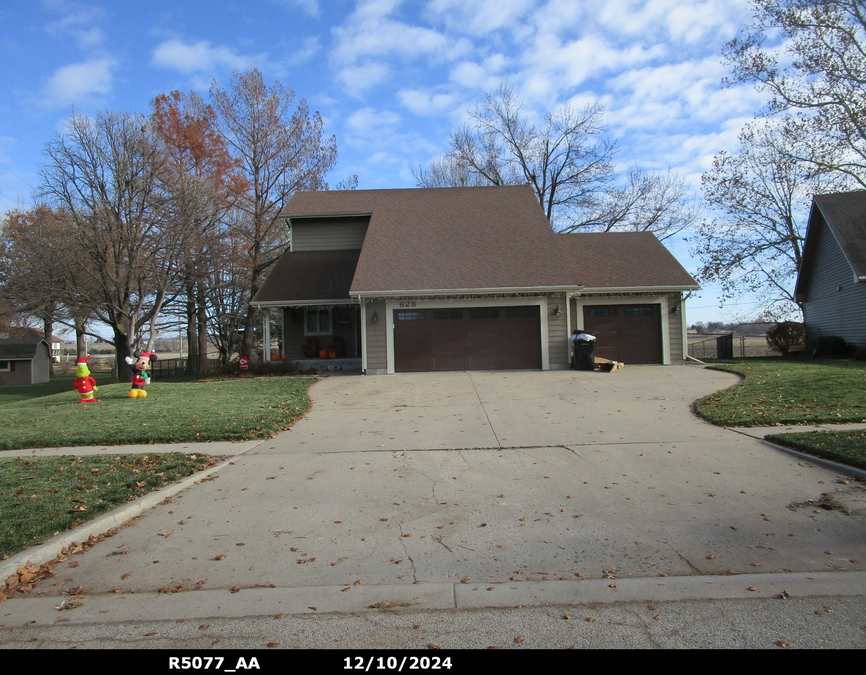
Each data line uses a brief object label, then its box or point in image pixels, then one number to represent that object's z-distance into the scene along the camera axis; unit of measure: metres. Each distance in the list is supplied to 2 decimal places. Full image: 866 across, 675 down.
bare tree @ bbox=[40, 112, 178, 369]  23.45
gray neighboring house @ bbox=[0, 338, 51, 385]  36.97
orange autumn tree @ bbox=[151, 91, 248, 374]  24.69
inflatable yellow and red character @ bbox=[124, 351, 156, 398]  14.56
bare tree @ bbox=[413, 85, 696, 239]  33.94
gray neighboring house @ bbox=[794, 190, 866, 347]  22.62
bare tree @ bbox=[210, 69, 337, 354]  30.27
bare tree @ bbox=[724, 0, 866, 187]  22.14
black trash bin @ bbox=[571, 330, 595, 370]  18.27
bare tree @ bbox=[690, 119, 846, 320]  31.12
